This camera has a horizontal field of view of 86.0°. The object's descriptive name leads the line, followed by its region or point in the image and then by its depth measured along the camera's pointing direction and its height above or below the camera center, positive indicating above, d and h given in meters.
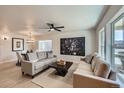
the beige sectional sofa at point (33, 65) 2.49 -0.77
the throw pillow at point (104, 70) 1.42 -0.52
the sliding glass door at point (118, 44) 1.71 +0.05
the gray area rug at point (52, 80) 1.99 -1.16
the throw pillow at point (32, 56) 2.95 -0.50
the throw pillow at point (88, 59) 2.83 -0.57
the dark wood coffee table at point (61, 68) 2.52 -0.85
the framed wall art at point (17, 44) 5.05 +0.13
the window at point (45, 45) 5.51 +0.06
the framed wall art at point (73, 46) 4.38 -0.02
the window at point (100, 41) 3.35 +0.25
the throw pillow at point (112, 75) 1.40 -0.64
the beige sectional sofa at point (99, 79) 1.25 -0.69
